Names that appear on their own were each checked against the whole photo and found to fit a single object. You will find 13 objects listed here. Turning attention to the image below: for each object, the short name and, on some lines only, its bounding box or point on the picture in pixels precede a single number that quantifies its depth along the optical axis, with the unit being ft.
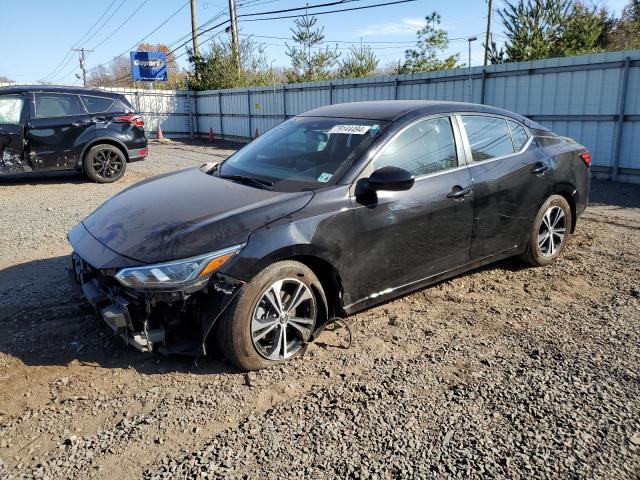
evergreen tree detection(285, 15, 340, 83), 90.63
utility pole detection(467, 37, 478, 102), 41.63
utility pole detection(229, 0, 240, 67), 92.27
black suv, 30.68
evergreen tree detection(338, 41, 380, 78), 84.23
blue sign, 101.96
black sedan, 10.05
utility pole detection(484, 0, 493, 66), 99.82
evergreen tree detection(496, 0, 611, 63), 57.67
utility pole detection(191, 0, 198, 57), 97.84
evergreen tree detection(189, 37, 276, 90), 88.53
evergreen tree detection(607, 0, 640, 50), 82.99
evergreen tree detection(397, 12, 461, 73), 86.17
